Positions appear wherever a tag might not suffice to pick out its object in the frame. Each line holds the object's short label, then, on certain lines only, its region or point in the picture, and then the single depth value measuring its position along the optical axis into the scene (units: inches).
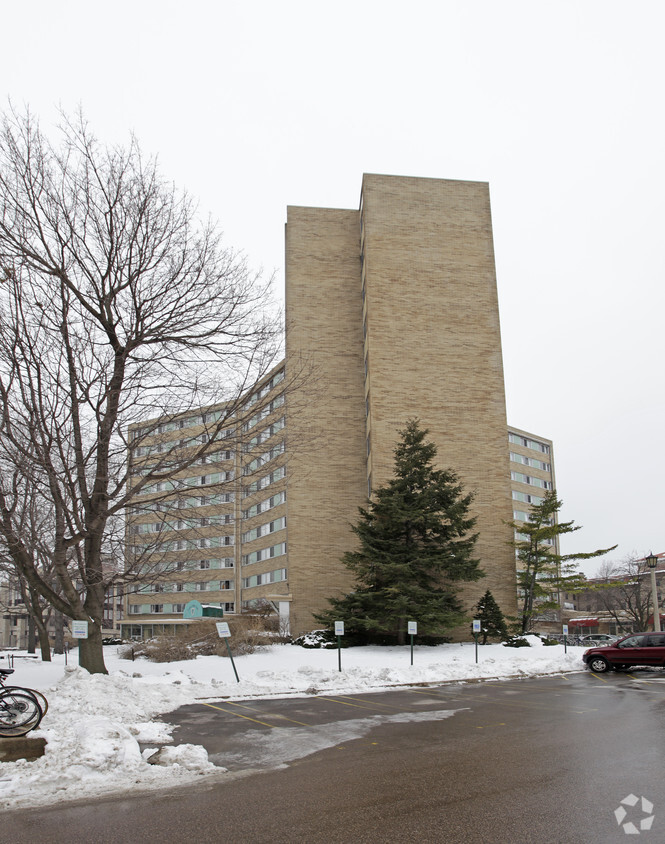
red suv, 858.1
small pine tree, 1232.8
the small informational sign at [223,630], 729.9
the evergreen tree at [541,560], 1400.1
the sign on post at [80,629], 639.3
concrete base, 345.4
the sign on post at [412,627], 888.1
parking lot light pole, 1122.7
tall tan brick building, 1456.7
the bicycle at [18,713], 382.9
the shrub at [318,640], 1173.7
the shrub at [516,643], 1200.2
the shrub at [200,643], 1050.1
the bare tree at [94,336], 619.8
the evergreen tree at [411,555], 1133.7
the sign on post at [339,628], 825.7
